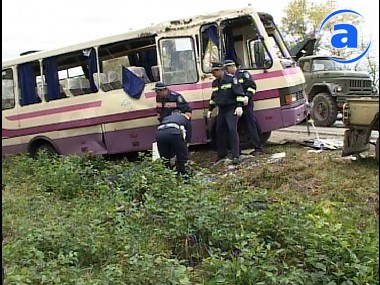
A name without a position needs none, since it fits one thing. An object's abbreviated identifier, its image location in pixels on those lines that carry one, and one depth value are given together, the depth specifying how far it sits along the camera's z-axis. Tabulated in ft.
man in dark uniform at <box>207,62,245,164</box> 26.78
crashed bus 29.19
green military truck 44.70
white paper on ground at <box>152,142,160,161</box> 25.82
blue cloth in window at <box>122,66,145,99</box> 30.19
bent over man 24.32
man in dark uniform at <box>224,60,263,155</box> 27.43
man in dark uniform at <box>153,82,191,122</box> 27.32
